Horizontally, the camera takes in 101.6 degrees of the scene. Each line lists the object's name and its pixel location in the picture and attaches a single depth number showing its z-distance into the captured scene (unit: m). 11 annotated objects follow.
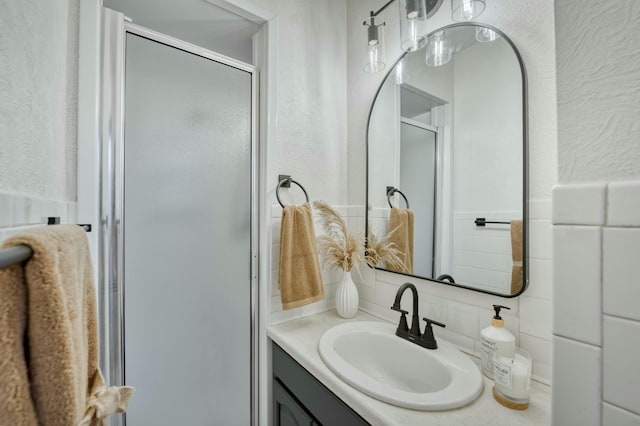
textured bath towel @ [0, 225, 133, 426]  0.21
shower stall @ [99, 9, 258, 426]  0.93
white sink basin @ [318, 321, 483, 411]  0.69
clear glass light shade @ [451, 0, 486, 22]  0.87
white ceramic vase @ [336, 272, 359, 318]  1.24
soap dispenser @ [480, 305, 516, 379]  0.73
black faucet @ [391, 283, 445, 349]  0.93
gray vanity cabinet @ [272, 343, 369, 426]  0.78
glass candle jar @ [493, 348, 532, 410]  0.67
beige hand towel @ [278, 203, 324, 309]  1.13
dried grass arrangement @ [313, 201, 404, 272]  1.23
